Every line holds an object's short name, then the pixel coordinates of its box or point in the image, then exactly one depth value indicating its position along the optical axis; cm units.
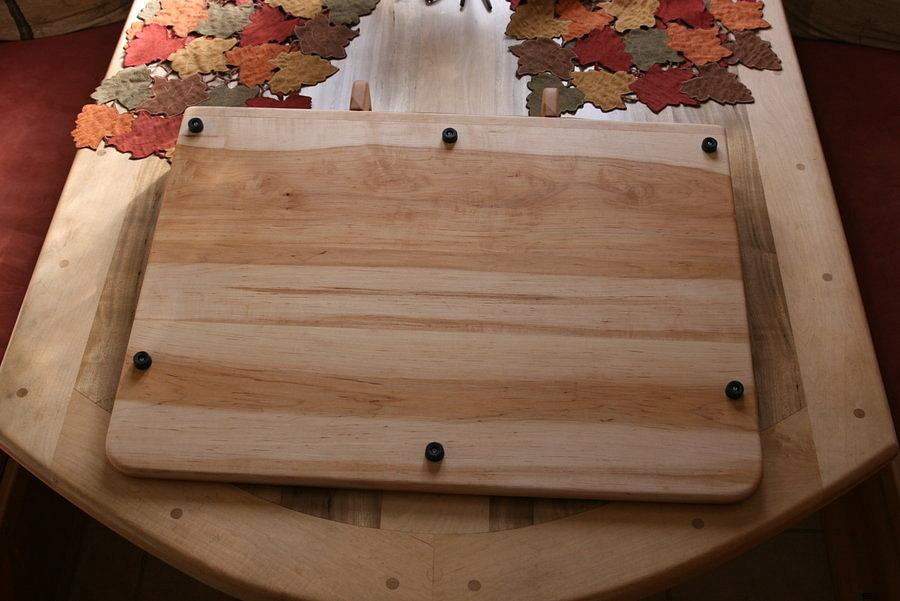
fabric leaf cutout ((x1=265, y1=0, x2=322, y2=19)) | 174
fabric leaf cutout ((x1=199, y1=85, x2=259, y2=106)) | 160
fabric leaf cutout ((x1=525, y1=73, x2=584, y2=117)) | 158
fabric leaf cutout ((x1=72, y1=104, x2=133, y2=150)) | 155
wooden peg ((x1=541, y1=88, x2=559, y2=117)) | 149
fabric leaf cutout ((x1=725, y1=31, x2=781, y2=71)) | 165
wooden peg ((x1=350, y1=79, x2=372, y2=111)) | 148
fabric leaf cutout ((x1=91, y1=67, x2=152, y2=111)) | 161
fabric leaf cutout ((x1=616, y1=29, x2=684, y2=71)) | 165
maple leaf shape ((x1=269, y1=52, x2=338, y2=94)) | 162
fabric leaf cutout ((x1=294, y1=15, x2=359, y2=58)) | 168
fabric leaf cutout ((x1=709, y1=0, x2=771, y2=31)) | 171
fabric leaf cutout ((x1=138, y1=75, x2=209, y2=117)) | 160
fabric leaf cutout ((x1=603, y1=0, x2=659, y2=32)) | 171
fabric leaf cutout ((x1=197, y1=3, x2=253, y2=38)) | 171
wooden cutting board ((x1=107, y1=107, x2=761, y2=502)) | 115
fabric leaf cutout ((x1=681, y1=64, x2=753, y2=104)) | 159
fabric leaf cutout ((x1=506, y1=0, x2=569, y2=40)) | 171
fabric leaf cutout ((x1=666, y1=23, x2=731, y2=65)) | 166
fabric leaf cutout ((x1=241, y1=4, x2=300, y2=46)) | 170
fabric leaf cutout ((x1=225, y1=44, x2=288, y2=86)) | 164
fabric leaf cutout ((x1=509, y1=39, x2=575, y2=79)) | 165
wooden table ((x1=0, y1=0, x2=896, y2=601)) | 111
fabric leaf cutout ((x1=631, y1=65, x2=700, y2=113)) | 158
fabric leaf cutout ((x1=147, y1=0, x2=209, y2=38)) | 172
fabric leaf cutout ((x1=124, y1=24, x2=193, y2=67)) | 167
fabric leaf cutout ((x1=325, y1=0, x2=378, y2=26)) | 174
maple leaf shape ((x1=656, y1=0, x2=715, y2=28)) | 172
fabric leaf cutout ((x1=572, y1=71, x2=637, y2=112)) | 158
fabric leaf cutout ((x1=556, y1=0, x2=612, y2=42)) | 171
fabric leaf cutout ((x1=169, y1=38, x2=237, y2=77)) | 165
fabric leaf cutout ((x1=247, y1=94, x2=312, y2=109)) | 160
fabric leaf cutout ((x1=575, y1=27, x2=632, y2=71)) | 165
